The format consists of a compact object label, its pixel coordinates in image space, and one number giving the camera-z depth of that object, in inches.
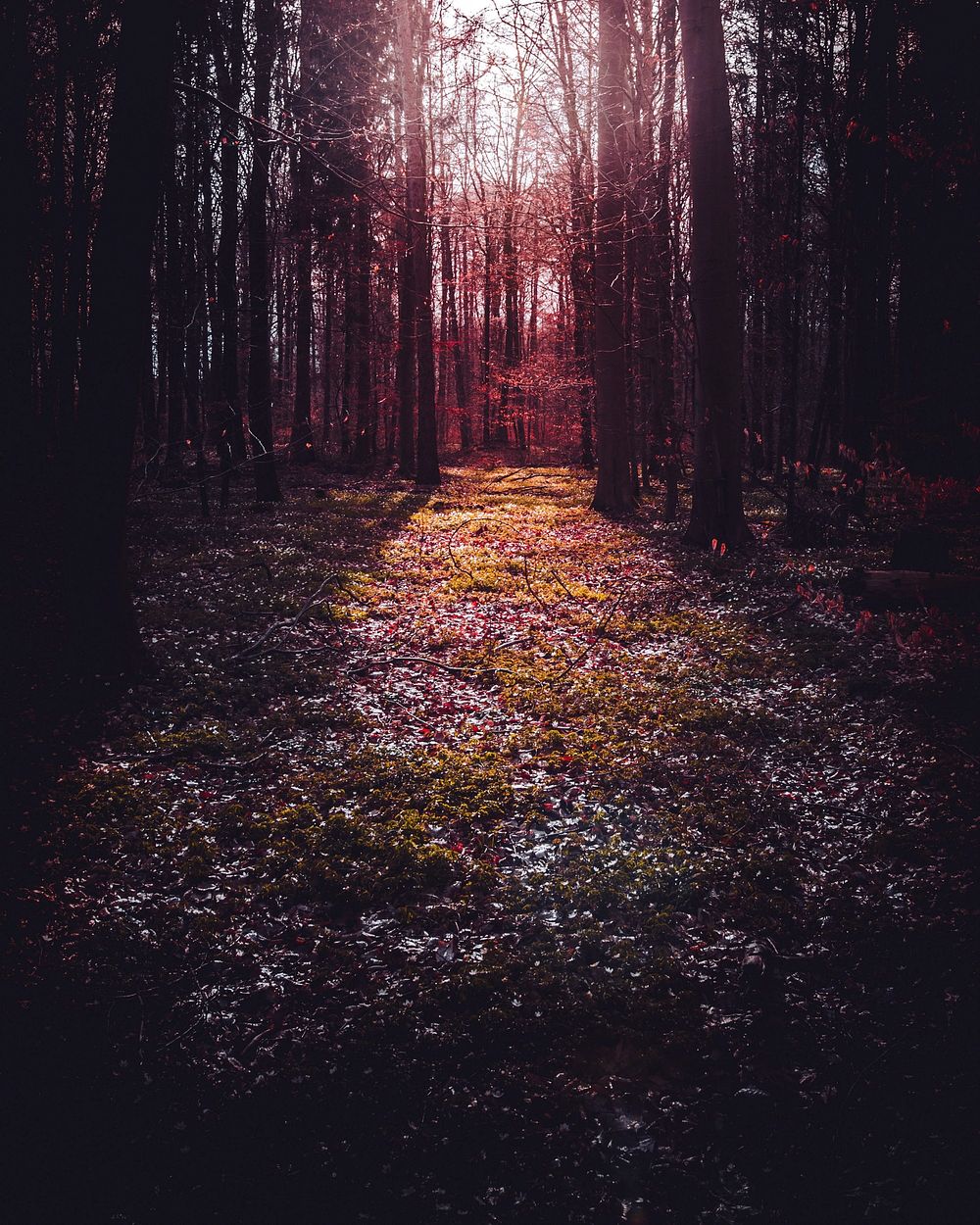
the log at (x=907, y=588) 298.6
